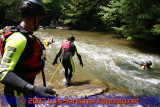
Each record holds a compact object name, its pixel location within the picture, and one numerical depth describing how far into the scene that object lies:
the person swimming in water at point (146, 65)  6.41
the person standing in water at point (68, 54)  4.61
